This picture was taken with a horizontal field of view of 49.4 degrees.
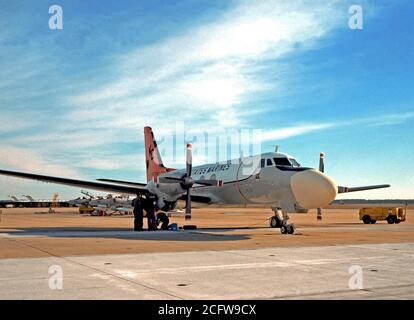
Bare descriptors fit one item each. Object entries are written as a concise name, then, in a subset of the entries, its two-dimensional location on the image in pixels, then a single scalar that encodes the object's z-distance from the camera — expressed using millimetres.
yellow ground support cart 36406
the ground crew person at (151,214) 26047
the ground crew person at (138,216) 25739
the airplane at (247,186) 21500
